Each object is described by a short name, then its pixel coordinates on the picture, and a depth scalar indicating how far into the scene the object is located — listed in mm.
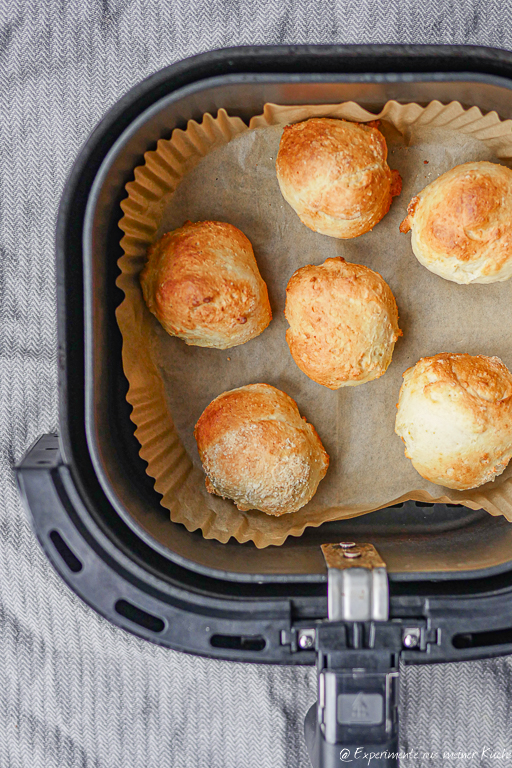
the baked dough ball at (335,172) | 571
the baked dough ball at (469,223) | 571
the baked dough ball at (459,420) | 583
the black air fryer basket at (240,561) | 525
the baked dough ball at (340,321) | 585
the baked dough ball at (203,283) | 580
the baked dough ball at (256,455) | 585
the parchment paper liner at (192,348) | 565
